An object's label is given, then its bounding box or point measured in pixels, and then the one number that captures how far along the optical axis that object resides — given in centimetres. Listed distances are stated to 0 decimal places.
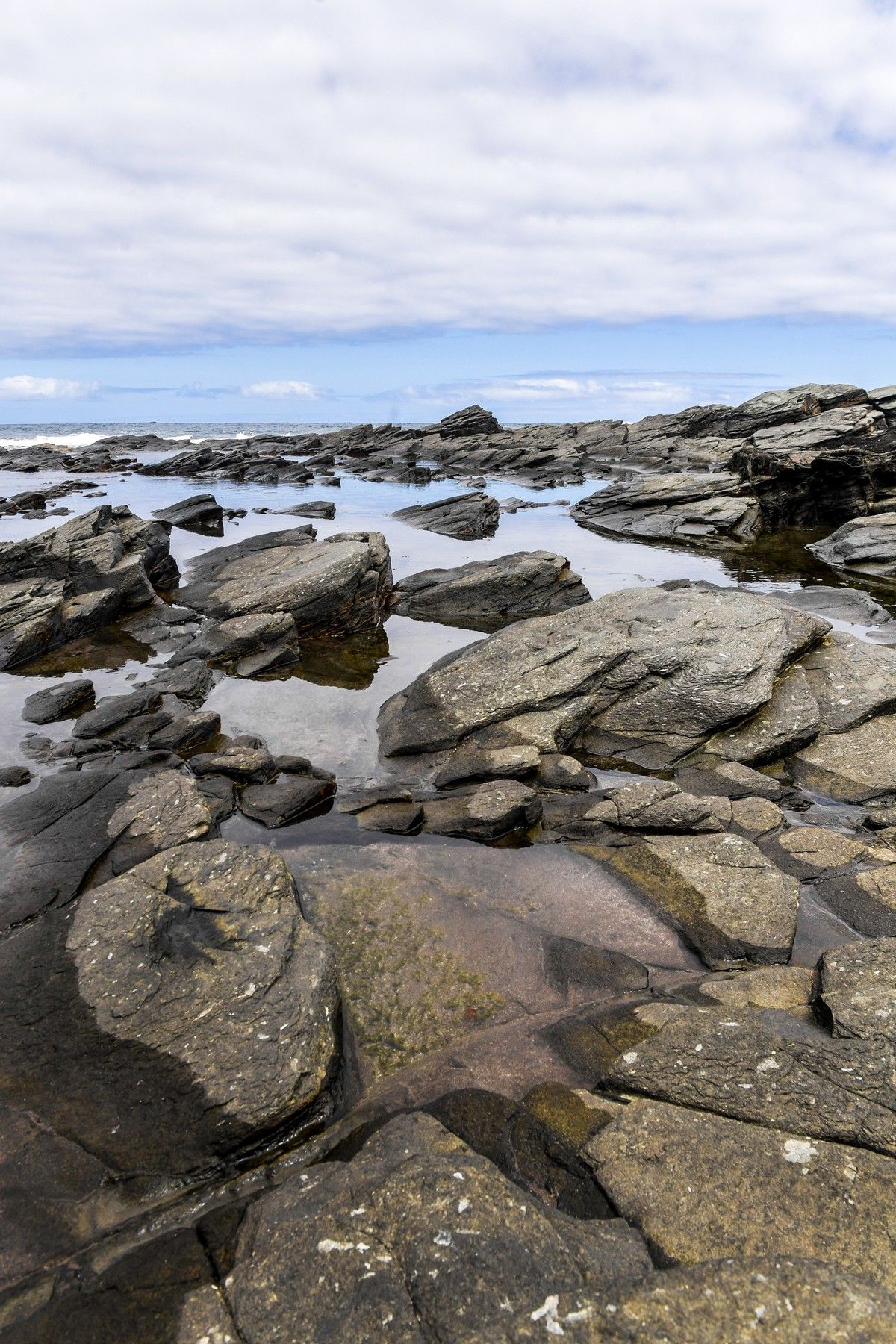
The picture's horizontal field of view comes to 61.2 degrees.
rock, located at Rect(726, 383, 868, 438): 6194
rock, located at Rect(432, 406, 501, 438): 8781
